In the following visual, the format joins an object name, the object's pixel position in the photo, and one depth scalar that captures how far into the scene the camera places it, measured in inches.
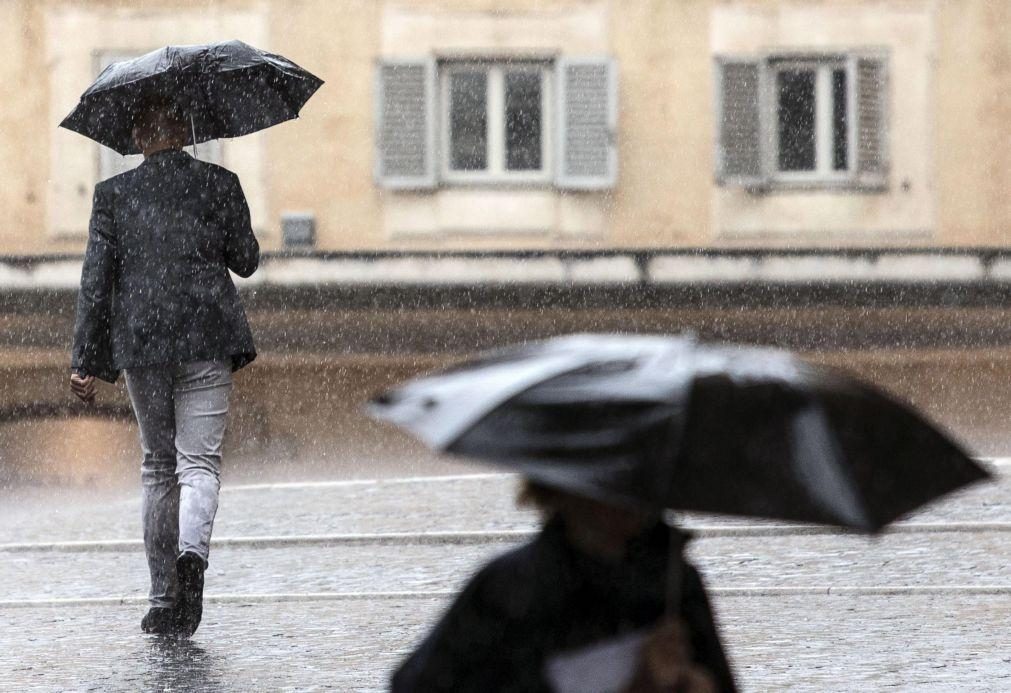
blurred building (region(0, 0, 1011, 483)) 1708.9
